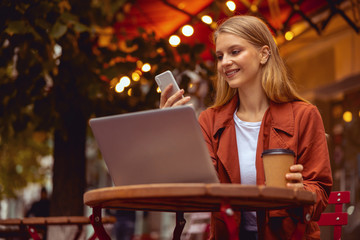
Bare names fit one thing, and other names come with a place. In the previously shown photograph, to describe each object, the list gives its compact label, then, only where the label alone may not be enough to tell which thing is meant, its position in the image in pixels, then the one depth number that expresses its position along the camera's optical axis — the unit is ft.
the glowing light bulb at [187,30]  20.06
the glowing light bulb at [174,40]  17.71
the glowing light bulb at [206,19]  20.21
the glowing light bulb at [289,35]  23.69
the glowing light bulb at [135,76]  15.87
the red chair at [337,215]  9.36
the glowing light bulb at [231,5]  18.96
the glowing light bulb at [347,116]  24.10
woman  7.47
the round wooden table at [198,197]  5.48
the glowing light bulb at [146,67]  16.27
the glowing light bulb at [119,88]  16.62
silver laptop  5.99
